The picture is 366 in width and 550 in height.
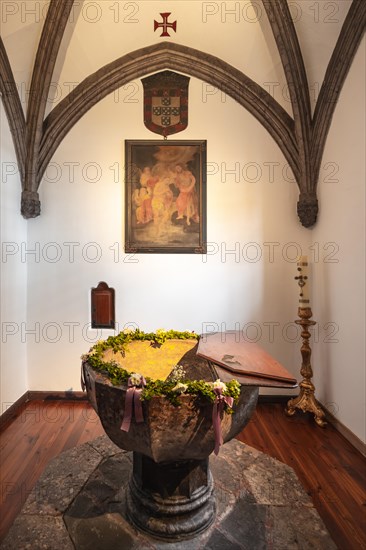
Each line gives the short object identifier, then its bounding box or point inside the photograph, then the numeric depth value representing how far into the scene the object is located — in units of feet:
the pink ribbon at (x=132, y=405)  4.67
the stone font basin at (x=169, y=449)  4.74
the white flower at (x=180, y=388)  4.62
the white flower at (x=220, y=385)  4.67
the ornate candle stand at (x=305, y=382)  10.58
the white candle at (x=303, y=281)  10.72
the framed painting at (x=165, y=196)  12.41
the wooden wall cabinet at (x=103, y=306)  12.41
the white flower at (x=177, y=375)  5.07
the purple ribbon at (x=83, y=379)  6.10
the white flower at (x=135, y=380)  4.82
